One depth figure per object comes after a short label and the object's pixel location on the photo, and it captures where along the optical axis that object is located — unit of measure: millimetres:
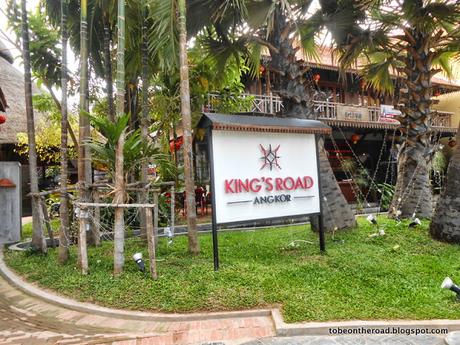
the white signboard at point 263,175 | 5141
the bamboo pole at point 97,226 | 5859
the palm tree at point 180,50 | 5453
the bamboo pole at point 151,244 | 4699
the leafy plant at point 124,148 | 4758
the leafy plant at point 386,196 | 12094
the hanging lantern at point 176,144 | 12079
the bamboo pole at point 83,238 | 5036
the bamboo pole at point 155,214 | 6465
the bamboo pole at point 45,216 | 6445
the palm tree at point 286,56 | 7076
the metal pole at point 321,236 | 5879
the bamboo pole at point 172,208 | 7061
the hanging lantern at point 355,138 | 14878
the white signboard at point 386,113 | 14347
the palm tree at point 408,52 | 7402
